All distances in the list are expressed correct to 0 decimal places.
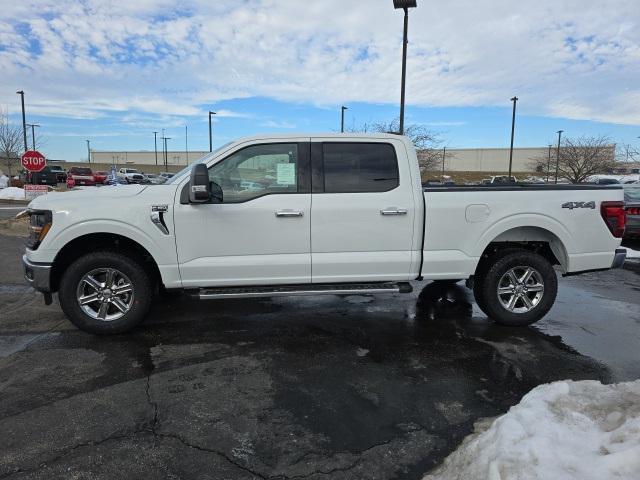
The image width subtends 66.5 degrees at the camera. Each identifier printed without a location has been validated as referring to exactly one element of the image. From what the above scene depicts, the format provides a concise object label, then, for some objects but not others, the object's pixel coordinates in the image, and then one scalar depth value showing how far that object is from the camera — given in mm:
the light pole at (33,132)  58188
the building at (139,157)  118875
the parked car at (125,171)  55925
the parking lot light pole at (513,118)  43169
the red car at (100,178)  42472
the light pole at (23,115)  38703
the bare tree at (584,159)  33312
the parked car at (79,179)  37562
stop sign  15812
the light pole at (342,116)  31797
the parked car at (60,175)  44275
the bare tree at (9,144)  44612
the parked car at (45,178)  33284
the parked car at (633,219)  11234
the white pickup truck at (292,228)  4828
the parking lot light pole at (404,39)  11652
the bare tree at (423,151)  22792
